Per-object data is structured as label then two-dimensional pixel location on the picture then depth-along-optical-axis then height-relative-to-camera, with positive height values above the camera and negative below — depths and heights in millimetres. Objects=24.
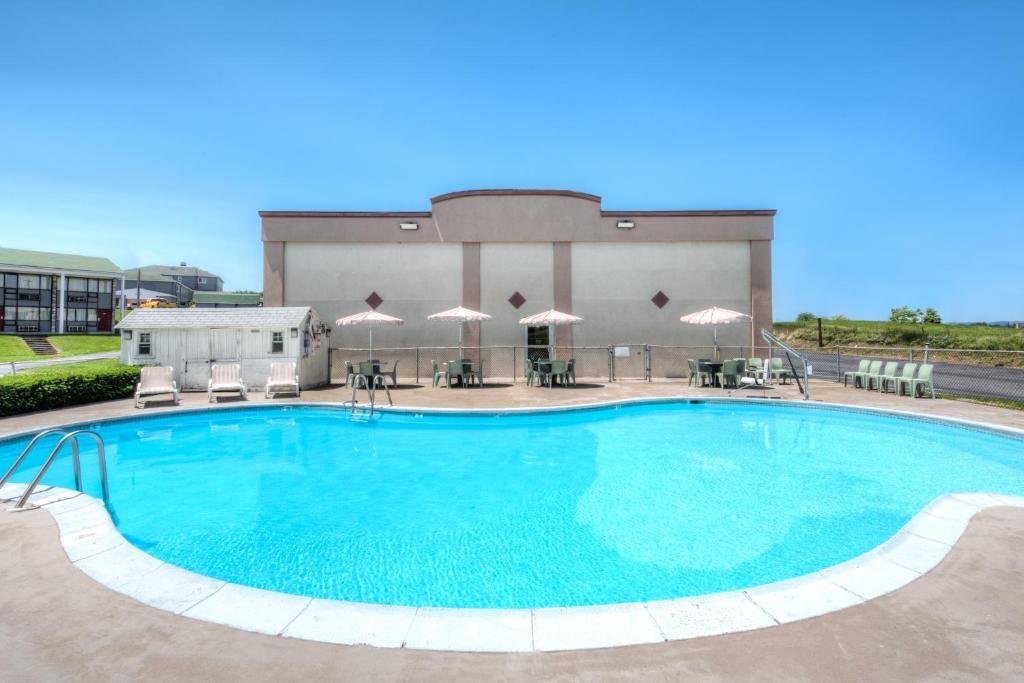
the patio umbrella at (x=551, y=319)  15328 +915
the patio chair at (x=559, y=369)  15117 -737
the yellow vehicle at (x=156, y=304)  36925 +3403
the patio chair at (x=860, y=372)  14563 -748
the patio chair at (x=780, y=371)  15922 -795
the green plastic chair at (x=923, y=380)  12484 -842
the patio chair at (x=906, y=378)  12750 -822
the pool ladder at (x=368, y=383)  14062 -1194
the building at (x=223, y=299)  57472 +5713
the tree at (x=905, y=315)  58500 +4301
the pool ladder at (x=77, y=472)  4217 -1301
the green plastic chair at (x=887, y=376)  13405 -796
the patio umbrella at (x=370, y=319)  14995 +849
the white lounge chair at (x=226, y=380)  12358 -980
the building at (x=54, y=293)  37750 +4283
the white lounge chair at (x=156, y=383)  11516 -990
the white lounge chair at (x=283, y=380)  13102 -1015
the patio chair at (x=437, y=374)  15898 -972
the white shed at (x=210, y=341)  13727 +115
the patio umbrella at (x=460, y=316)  15438 +1009
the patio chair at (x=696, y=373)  14855 -817
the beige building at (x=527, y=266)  17734 +3088
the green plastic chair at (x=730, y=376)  14094 -881
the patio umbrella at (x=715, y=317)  14258 +948
